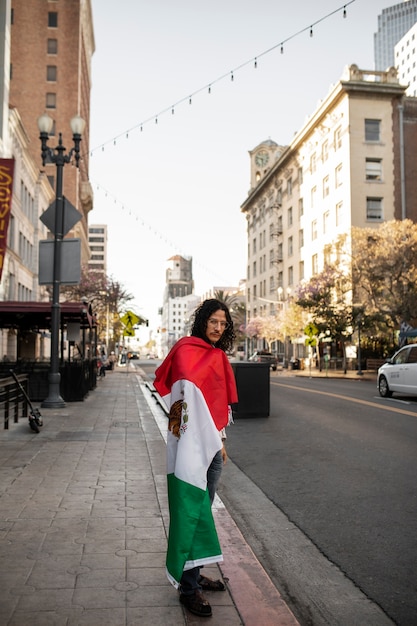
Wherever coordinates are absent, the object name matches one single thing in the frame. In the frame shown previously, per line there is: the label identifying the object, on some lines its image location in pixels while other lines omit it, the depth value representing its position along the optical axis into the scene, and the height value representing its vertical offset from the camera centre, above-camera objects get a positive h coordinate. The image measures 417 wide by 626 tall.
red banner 14.05 +3.55
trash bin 13.11 -0.85
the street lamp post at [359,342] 35.78 +0.50
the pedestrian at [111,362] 46.23 -0.88
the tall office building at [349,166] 45.72 +14.87
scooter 10.12 -1.17
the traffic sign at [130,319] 27.35 +1.43
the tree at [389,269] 34.34 +4.69
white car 16.61 -0.67
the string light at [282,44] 14.11 +8.06
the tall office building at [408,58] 156.75 +79.36
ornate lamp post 14.83 +2.72
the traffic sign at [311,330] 38.72 +1.32
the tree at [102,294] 53.44 +5.19
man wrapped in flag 3.44 -0.55
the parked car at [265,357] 45.83 -0.50
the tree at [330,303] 37.50 +3.04
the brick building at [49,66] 69.44 +33.03
